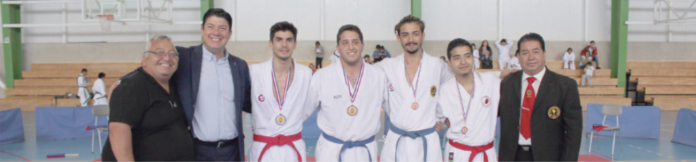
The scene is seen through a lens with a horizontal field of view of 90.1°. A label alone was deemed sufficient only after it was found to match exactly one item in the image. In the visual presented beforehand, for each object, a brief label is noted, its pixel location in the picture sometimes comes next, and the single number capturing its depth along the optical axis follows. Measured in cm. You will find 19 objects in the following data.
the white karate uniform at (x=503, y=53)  1547
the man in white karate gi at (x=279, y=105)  300
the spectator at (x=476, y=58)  1514
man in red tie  283
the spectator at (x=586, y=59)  1531
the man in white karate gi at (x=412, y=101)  310
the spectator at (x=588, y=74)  1458
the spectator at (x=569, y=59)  1553
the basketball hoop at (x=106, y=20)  1221
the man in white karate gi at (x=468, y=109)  301
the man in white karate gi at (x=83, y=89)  1259
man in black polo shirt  216
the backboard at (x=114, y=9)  1270
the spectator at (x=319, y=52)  1512
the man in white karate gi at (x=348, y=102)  299
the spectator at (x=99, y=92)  1088
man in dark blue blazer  286
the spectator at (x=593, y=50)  1539
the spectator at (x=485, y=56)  1518
